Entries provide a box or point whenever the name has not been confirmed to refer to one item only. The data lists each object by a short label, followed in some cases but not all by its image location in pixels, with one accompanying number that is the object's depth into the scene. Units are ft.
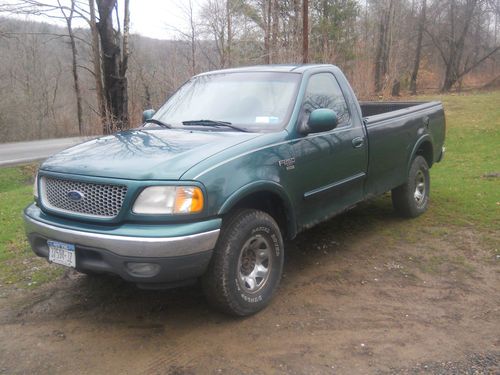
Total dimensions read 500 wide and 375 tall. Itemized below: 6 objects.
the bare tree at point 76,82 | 116.01
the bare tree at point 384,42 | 78.99
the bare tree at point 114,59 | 42.27
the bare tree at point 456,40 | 121.29
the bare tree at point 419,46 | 121.19
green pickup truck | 10.61
